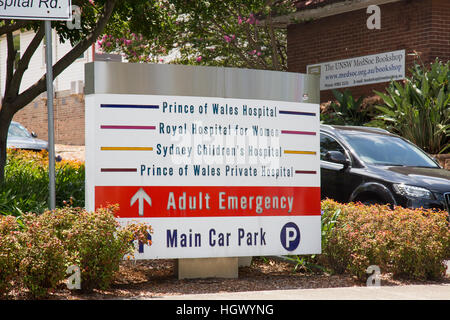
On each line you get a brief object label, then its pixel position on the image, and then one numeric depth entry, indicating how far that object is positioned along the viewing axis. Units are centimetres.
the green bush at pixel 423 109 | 1502
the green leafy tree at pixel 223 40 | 1922
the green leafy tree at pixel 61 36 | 1047
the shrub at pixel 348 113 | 1761
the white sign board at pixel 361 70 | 1834
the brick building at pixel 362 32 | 1761
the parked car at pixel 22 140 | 1794
